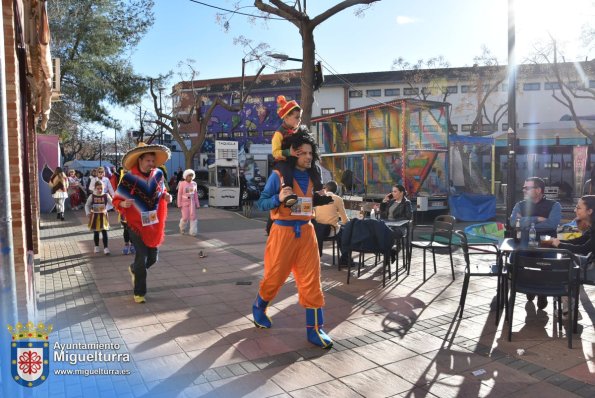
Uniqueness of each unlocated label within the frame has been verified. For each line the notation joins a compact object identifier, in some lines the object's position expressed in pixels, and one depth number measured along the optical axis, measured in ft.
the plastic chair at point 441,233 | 22.34
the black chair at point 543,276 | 13.70
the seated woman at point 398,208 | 25.12
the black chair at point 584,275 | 14.85
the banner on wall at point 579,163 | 63.21
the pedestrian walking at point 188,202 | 37.90
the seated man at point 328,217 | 24.57
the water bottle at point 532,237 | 17.21
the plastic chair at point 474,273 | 16.21
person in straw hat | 18.11
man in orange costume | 13.79
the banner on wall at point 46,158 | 56.40
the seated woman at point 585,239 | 15.99
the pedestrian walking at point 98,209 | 28.58
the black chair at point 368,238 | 21.56
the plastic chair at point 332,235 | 25.16
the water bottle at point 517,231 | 18.17
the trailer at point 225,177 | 66.23
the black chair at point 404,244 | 23.56
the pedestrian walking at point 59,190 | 50.06
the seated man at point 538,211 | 19.08
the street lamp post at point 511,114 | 28.78
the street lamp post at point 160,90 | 87.85
